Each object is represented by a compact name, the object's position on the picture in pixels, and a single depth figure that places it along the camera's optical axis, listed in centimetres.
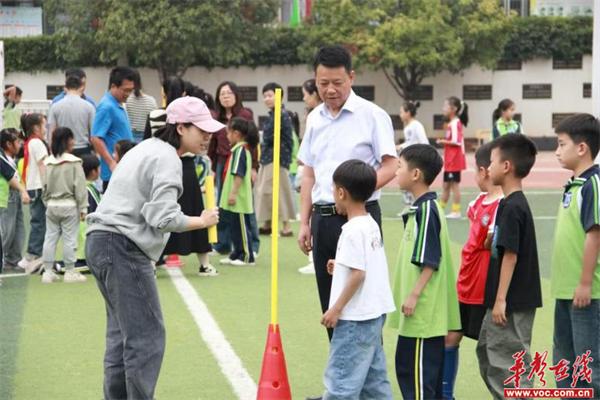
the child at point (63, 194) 1078
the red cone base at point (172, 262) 1206
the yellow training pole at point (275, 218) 646
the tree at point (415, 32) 3641
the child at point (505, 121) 1717
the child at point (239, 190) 1212
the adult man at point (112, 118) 1097
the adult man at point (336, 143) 649
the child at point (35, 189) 1195
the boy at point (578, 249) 587
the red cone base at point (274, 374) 636
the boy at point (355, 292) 565
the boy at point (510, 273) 592
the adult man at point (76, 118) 1206
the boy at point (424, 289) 597
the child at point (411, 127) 1619
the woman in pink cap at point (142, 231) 581
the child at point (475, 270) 632
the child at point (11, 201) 1120
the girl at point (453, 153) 1658
